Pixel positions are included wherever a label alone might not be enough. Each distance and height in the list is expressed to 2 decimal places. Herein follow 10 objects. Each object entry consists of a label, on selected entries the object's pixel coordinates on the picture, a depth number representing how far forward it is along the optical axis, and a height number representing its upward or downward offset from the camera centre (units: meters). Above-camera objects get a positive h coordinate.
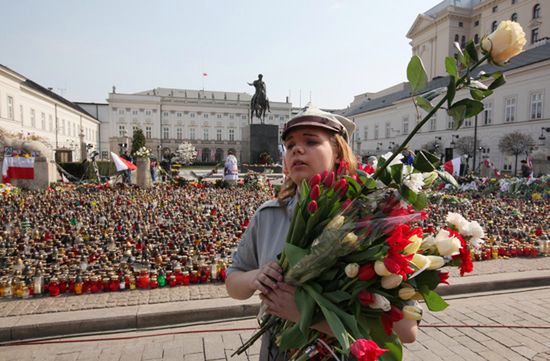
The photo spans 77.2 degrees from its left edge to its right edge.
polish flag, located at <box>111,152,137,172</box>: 16.09 +0.13
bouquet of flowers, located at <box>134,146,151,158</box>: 18.85 +0.71
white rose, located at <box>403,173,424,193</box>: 1.30 -0.05
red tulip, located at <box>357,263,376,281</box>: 1.24 -0.38
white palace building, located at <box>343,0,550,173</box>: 33.98 +9.24
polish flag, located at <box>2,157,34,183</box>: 16.45 -0.14
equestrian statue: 27.80 +5.47
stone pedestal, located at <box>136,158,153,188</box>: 18.16 -0.32
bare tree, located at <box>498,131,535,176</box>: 31.53 +2.29
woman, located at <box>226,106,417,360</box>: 1.69 -0.14
